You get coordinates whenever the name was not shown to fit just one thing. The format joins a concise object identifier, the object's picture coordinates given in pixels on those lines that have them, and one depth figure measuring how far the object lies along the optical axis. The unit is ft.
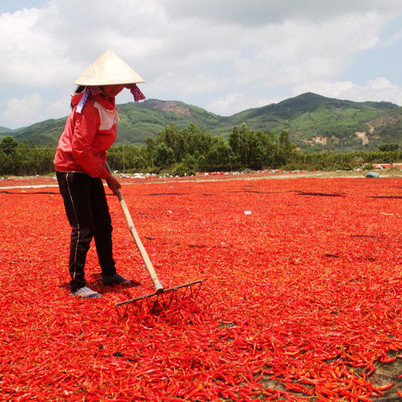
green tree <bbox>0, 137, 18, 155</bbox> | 145.61
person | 10.36
